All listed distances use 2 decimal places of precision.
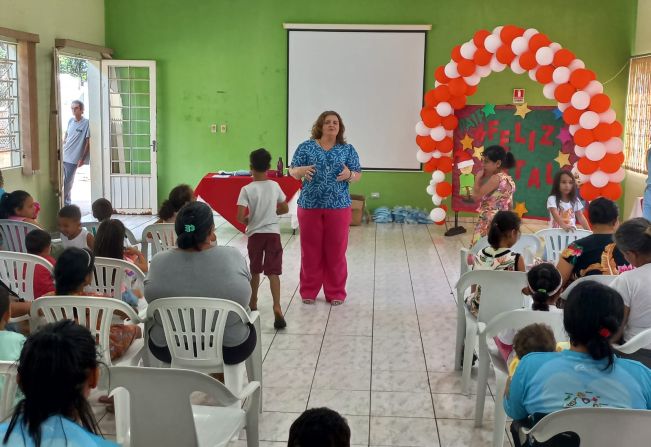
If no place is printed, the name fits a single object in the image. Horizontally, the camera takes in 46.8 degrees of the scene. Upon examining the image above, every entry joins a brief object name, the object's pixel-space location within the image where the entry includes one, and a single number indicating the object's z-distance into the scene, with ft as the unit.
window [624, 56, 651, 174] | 29.04
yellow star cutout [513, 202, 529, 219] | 31.86
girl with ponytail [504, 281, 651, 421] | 7.71
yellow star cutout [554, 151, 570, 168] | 31.45
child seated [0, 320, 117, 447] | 6.15
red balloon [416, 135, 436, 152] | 30.35
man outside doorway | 32.73
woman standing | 19.30
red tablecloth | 28.53
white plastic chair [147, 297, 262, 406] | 10.92
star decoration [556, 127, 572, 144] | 31.22
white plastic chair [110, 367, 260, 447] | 7.98
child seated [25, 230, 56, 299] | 13.65
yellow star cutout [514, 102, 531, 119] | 32.24
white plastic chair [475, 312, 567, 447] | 10.75
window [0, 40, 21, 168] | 26.02
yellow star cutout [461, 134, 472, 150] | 32.40
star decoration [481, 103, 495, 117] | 32.27
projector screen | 32.81
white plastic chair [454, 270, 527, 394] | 13.33
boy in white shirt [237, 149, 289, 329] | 17.56
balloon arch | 26.84
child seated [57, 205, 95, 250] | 15.84
